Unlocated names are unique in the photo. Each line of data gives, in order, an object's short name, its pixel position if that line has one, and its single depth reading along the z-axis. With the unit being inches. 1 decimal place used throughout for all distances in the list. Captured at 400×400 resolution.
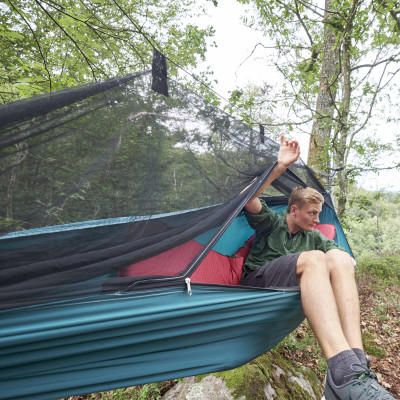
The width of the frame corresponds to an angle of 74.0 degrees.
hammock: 29.0
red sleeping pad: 35.8
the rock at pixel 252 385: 53.7
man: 32.9
